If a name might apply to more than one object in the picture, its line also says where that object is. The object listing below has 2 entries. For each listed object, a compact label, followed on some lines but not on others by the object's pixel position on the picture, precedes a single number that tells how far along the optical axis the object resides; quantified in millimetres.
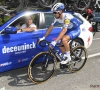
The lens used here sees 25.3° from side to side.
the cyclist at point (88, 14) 11327
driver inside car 5449
